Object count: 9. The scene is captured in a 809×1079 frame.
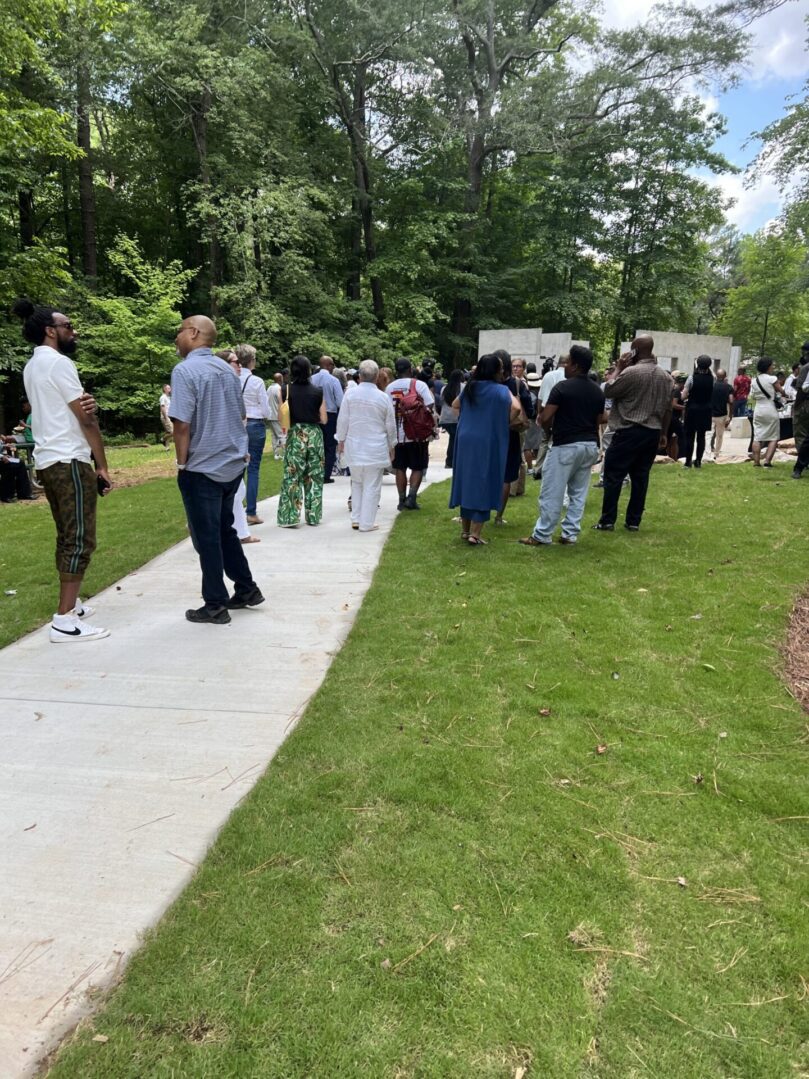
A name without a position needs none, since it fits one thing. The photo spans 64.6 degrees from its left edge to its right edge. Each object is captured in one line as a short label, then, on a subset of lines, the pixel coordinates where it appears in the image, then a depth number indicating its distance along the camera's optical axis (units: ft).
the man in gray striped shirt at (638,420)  20.98
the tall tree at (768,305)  128.26
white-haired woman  23.54
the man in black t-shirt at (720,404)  39.24
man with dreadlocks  13.35
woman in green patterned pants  23.21
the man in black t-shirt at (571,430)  19.84
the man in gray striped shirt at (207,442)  14.21
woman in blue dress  20.13
